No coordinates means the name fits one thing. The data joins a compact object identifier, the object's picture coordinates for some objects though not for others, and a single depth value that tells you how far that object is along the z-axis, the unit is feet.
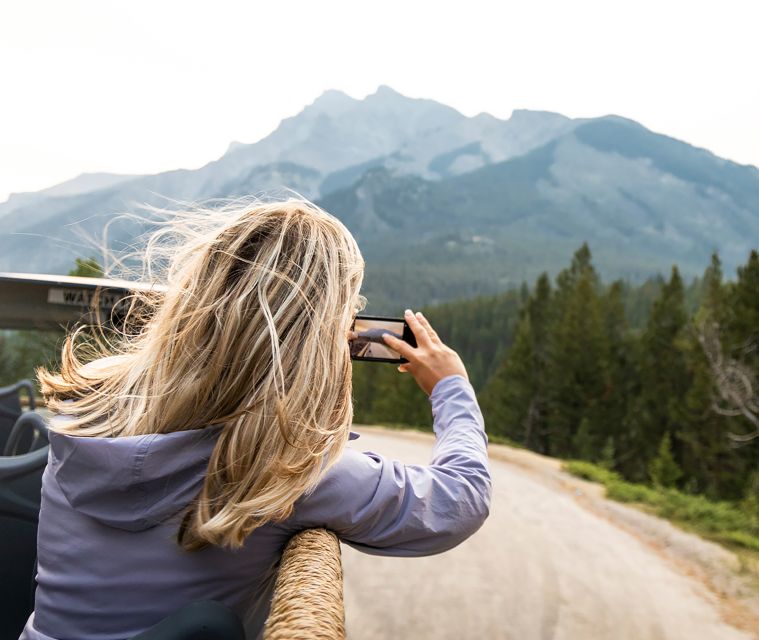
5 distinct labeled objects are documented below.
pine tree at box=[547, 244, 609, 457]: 140.05
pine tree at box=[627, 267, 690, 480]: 132.57
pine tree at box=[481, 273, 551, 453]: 143.13
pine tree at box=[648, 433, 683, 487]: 116.06
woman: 3.39
